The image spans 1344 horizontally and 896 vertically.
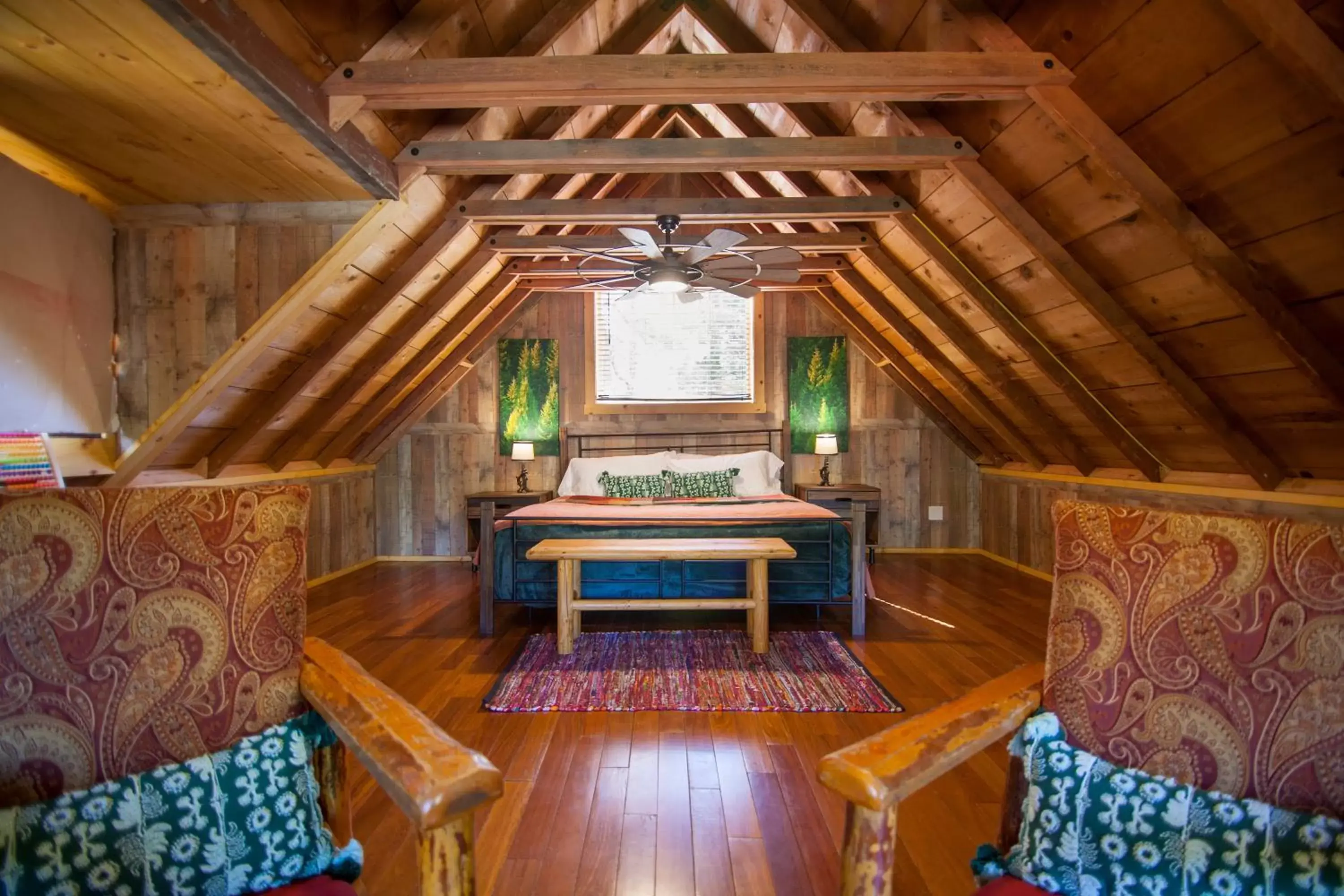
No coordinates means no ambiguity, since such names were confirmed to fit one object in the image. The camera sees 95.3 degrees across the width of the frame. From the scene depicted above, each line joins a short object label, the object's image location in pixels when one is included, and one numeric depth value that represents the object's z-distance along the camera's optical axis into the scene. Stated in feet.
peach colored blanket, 13.02
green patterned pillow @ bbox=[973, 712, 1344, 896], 2.97
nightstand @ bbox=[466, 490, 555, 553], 18.01
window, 20.15
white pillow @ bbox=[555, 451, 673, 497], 18.22
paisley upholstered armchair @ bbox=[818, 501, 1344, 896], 3.05
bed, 12.84
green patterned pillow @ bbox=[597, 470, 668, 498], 17.62
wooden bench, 10.76
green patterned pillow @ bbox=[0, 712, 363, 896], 3.00
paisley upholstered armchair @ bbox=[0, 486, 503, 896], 3.01
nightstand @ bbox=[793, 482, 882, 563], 16.79
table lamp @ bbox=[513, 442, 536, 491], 19.02
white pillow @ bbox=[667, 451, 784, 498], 18.16
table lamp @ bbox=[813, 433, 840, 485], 18.98
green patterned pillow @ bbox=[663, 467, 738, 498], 17.58
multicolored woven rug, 9.03
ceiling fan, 10.41
